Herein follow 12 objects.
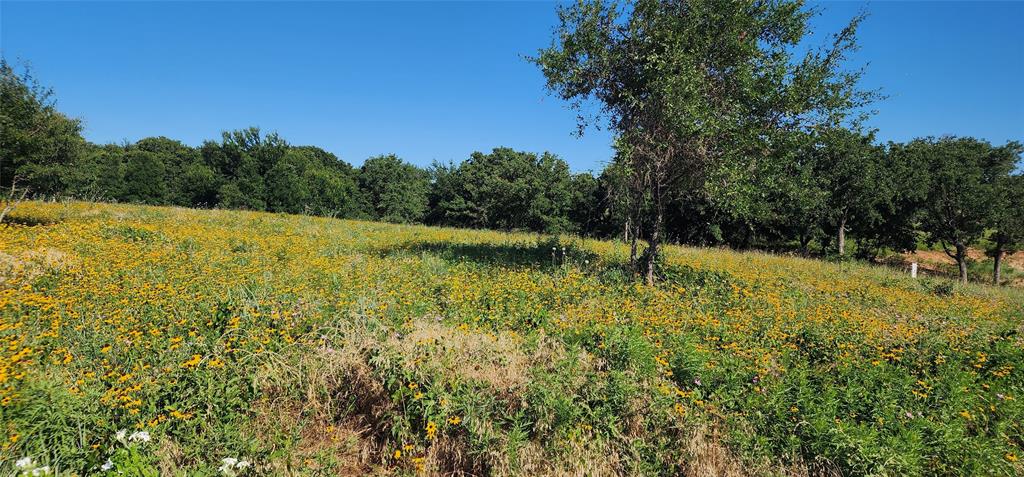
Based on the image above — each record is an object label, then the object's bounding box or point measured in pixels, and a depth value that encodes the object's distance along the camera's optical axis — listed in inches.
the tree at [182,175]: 2305.6
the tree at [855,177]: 1101.7
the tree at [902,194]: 1047.6
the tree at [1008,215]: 959.6
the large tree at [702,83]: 379.6
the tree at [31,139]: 520.1
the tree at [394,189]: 2491.4
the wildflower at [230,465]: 145.9
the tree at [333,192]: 2197.3
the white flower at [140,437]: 140.9
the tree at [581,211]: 1982.8
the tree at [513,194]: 2042.3
